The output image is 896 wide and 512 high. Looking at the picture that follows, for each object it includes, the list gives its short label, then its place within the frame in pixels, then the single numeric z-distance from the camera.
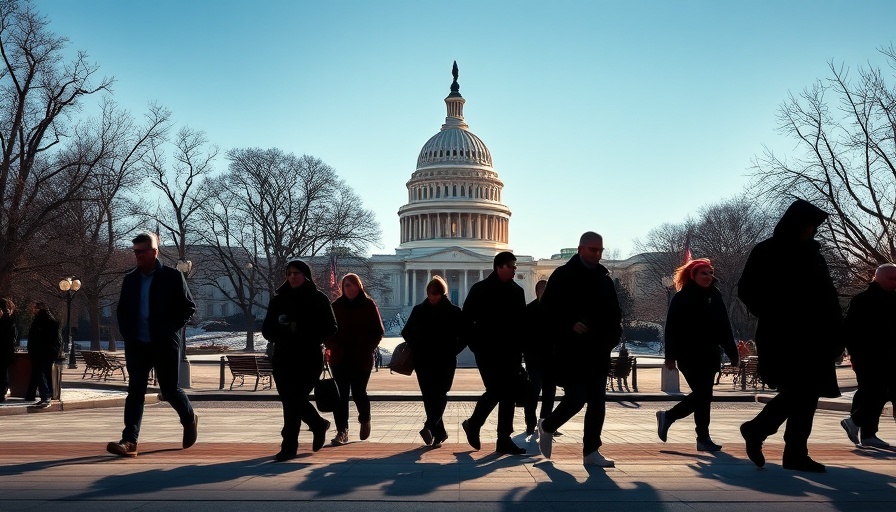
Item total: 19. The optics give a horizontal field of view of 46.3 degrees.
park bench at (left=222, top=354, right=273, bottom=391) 24.11
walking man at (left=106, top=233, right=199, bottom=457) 8.77
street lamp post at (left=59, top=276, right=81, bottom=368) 36.09
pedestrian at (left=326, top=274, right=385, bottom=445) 10.67
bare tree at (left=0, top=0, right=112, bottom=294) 28.52
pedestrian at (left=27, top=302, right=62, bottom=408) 17.27
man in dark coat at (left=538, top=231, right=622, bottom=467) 8.20
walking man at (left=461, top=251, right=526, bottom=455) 9.36
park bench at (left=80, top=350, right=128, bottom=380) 27.03
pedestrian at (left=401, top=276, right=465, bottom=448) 10.01
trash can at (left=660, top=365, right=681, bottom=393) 23.70
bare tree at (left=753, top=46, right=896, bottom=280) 28.14
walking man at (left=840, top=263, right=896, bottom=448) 10.12
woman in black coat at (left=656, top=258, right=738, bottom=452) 9.57
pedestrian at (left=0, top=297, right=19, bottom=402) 16.42
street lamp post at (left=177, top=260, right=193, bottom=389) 24.08
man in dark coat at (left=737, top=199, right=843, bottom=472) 7.67
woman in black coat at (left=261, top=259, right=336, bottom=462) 8.94
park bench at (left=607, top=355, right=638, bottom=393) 23.50
